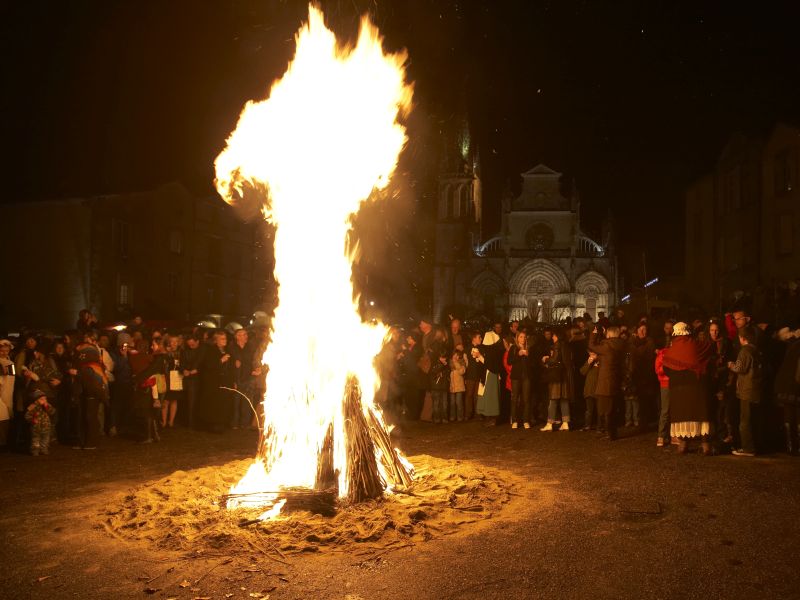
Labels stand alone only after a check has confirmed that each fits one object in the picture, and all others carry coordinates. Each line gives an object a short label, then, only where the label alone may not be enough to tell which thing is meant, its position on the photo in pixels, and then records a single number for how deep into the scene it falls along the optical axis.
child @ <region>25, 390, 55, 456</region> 9.21
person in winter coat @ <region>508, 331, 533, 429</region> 11.69
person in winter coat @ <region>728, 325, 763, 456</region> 8.56
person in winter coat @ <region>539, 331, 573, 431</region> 11.28
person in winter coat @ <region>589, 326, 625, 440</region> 10.08
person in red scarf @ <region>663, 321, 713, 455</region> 8.60
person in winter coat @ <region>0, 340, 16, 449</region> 9.22
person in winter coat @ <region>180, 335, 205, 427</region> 12.08
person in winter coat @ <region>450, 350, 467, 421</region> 12.72
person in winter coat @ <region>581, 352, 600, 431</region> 11.02
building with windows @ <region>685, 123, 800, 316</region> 22.78
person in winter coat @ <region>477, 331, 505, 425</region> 12.19
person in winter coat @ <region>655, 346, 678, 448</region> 9.42
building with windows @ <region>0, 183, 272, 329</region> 28.62
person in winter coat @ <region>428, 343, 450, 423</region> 12.72
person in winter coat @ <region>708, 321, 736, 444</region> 9.15
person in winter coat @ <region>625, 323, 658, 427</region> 10.95
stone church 54.28
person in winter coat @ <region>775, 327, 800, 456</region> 8.48
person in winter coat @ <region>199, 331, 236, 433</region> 11.63
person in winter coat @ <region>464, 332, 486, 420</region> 12.64
